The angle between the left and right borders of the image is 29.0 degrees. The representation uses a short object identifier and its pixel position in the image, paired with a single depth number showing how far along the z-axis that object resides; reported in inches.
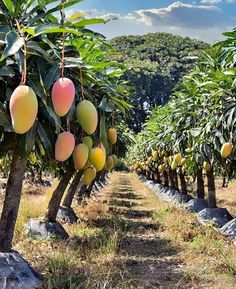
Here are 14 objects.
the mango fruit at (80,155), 94.1
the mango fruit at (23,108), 65.9
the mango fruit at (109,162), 146.0
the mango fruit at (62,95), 72.7
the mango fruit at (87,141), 103.5
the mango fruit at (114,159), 154.2
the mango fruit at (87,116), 86.0
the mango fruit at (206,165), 306.2
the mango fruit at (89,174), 111.9
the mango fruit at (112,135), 123.9
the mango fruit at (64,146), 84.3
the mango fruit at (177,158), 338.5
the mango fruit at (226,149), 180.2
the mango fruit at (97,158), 99.5
